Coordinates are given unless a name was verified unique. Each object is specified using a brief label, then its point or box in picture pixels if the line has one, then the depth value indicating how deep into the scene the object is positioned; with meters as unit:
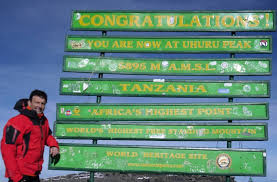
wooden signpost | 8.48
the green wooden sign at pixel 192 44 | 8.98
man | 5.41
